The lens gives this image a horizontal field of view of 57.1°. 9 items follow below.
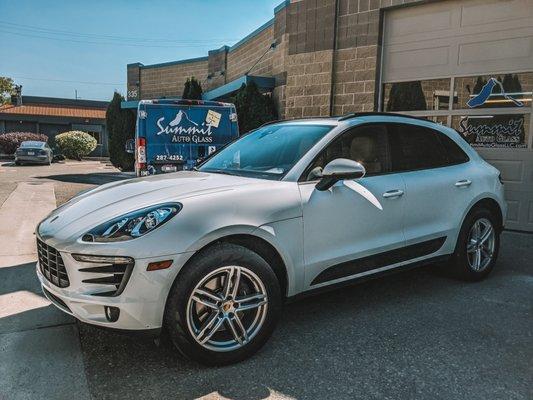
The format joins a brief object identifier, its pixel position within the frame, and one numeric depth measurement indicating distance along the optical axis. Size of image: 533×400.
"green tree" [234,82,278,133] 12.47
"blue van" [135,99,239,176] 9.05
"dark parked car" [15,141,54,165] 25.19
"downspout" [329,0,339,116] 9.83
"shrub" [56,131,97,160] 31.80
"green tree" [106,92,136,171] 20.77
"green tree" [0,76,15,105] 45.09
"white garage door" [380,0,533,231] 7.77
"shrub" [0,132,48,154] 31.67
